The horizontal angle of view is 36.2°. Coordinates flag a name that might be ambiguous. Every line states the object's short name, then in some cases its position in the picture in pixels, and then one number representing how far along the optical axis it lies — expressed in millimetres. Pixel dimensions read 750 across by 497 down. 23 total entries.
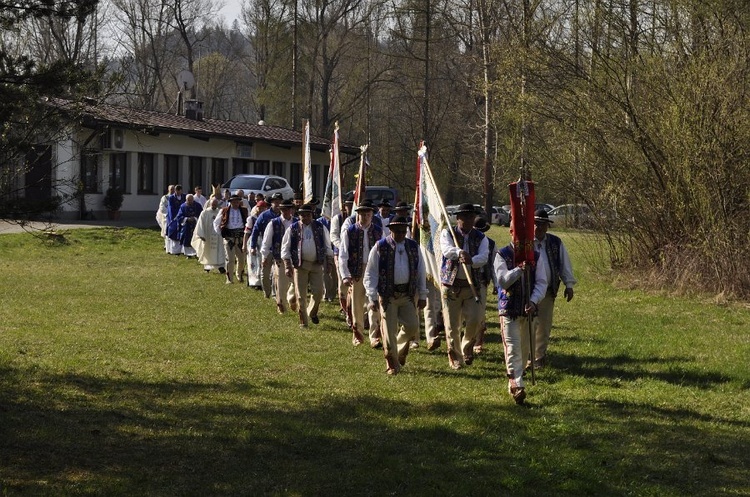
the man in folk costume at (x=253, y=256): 20672
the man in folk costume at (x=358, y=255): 14461
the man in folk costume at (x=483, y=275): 13225
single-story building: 39969
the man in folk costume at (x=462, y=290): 12695
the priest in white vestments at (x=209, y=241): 24859
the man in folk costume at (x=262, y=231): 19188
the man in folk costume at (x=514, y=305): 10438
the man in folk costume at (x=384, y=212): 16188
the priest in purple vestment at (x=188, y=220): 28344
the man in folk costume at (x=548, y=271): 12227
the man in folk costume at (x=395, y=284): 12227
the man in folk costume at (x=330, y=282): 18355
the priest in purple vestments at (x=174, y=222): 29047
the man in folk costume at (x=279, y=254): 17281
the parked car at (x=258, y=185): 37250
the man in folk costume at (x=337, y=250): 16141
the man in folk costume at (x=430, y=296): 14102
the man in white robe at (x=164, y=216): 30156
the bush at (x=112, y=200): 38188
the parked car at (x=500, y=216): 55000
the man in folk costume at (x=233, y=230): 22281
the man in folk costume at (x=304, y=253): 15805
